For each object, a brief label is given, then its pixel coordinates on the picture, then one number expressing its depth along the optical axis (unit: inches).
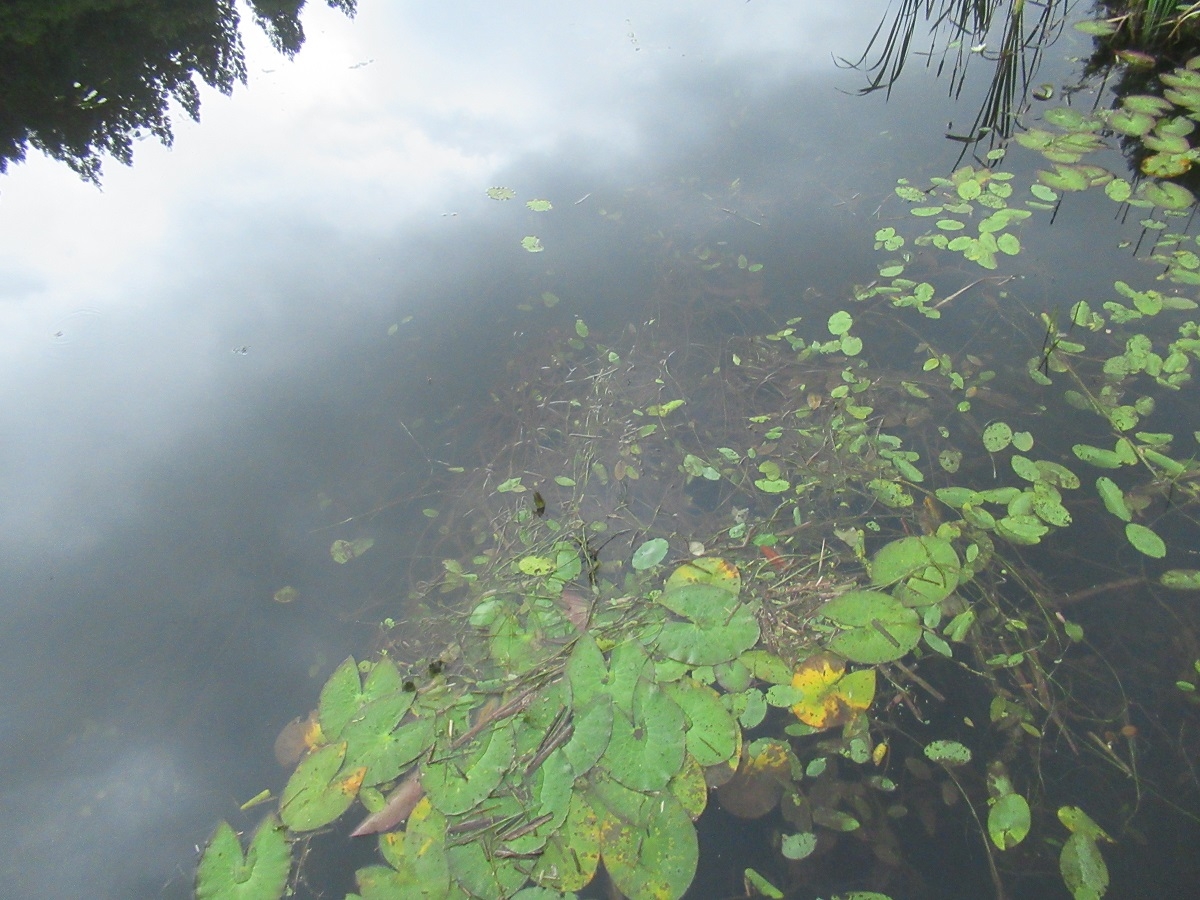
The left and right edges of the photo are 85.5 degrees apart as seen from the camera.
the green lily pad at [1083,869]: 44.2
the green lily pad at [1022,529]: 61.3
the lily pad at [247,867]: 51.6
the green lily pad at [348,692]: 57.6
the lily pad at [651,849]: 47.2
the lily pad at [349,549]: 75.9
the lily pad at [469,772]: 50.0
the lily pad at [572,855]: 47.8
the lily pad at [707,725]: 51.1
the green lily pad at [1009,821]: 46.9
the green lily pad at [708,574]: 61.2
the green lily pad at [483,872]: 46.9
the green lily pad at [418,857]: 48.4
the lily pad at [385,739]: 53.0
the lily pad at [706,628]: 54.6
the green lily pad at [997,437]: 69.1
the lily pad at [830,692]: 54.6
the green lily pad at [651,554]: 65.2
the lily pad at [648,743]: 48.1
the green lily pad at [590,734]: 48.8
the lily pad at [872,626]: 55.1
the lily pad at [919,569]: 58.2
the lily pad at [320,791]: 53.3
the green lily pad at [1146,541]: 58.5
